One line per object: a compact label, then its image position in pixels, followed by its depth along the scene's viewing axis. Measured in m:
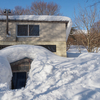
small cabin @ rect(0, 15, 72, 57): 7.81
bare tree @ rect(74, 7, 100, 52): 12.36
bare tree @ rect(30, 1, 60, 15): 22.15
